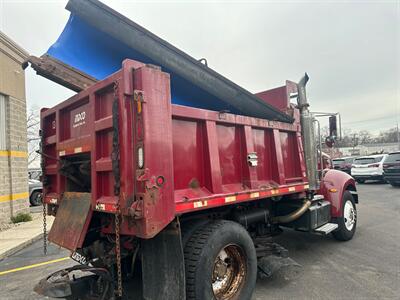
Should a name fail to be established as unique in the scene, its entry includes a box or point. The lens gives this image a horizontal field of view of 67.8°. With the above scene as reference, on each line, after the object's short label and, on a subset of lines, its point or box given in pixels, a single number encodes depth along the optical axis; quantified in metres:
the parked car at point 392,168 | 16.12
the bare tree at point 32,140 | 35.24
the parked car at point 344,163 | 24.50
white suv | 19.02
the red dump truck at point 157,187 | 2.65
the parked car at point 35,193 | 15.86
